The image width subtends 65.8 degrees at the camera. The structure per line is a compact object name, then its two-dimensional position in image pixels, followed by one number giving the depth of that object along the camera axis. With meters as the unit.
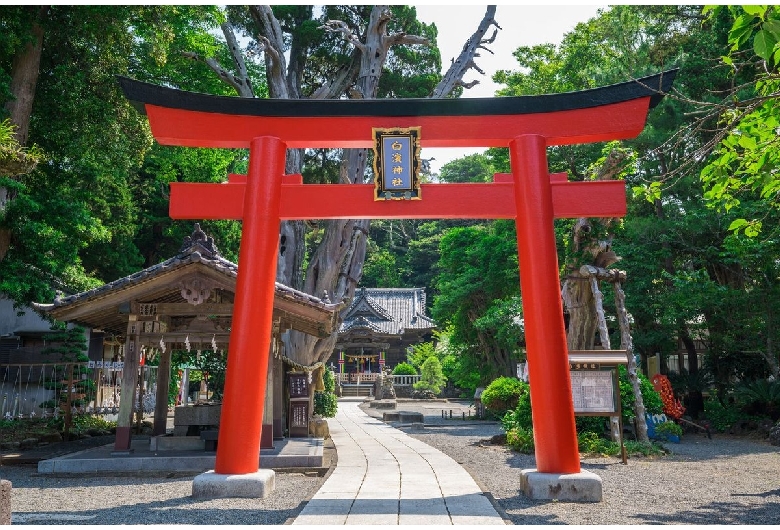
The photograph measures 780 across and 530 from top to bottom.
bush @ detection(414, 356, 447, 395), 30.89
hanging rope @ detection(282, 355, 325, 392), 13.06
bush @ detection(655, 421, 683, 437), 12.37
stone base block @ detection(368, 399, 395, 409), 25.50
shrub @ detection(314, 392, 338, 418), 16.81
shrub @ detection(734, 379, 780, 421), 14.62
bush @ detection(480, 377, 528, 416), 15.45
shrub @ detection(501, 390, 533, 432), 11.45
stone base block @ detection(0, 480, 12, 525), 3.50
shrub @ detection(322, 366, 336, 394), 20.68
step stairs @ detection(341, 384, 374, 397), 35.78
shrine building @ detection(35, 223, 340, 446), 9.65
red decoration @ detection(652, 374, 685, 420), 13.47
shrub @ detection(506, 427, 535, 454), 11.10
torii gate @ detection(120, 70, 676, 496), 7.13
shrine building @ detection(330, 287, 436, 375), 37.19
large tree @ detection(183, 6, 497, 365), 15.54
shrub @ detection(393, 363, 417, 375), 34.25
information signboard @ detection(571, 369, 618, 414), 9.23
